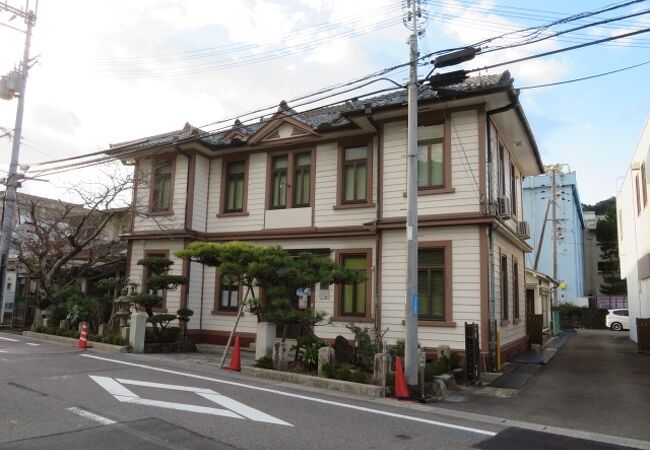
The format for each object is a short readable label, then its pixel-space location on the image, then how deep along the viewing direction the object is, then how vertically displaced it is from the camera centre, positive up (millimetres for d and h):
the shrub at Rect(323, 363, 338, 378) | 10367 -1545
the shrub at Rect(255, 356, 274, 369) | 11648 -1615
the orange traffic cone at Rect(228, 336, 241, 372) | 11852 -1606
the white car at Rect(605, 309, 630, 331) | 35062 -1136
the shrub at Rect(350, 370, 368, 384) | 10000 -1621
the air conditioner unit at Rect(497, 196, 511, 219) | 13484 +2588
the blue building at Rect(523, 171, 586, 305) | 43062 +6505
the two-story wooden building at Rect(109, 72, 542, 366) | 12875 +2826
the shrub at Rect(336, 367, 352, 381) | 10156 -1587
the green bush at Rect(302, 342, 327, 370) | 11367 -1374
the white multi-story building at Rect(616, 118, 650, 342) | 17875 +3151
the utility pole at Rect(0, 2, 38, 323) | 18938 +5085
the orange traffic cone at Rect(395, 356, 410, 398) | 9141 -1585
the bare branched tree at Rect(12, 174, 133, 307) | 18359 +1854
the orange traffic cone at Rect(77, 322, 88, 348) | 15234 -1506
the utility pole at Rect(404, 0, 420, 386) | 9453 +1359
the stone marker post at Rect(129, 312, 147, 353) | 14547 -1254
